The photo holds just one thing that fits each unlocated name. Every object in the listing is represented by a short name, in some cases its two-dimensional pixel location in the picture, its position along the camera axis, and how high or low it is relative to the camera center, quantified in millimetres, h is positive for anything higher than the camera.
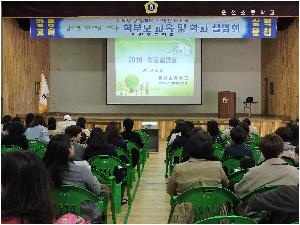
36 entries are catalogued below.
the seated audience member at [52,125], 7421 -354
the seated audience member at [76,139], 4922 -389
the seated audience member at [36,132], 6836 -424
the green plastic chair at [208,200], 2980 -597
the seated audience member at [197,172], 3479 -495
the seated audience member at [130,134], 6789 -446
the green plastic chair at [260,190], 2862 -512
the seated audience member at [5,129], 6509 -382
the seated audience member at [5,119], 8040 -291
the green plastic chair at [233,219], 2201 -532
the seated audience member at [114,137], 5801 -417
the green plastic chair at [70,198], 3021 -594
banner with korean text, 11070 +1665
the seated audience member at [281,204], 2525 -529
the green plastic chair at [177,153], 5496 -574
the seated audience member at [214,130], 6543 -376
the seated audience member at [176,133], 6672 -432
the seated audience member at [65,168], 3131 -432
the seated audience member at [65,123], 7702 -371
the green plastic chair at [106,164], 4527 -575
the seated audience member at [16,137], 5664 -409
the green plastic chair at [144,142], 7528 -659
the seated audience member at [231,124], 6795 -324
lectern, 12574 -81
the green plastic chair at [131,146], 6314 -570
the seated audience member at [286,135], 4924 -346
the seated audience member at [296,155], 4696 -512
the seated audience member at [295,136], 5322 -381
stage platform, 11938 -468
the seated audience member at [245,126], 6125 -303
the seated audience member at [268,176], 3182 -479
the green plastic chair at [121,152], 5340 -545
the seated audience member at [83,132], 6071 -406
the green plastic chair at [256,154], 4955 -527
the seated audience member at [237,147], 4688 -432
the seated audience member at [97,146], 4840 -443
